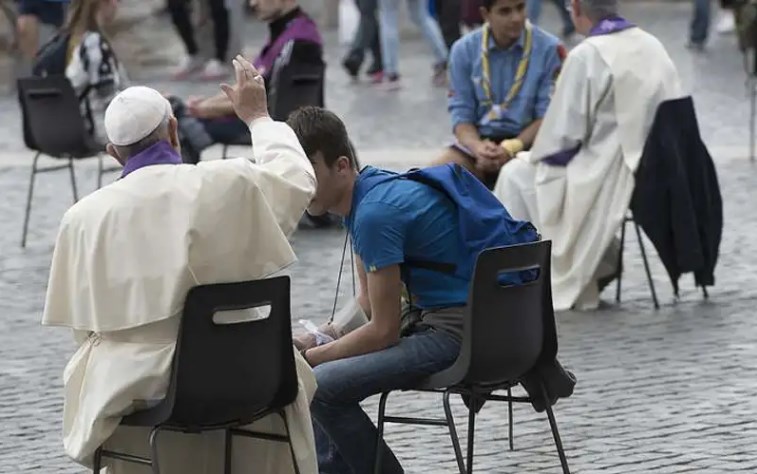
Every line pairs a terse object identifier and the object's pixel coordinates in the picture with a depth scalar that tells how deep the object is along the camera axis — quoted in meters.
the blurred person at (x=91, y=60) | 18.23
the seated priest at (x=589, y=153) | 14.88
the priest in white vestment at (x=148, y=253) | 8.53
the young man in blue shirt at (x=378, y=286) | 9.36
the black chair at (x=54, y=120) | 17.92
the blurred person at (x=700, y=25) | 32.48
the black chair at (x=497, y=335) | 9.15
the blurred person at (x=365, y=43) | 30.31
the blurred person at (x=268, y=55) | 18.35
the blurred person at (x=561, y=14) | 31.96
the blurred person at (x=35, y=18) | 27.35
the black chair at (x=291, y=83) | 18.31
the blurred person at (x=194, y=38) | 32.05
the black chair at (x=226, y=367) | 8.48
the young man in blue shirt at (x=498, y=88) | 15.89
